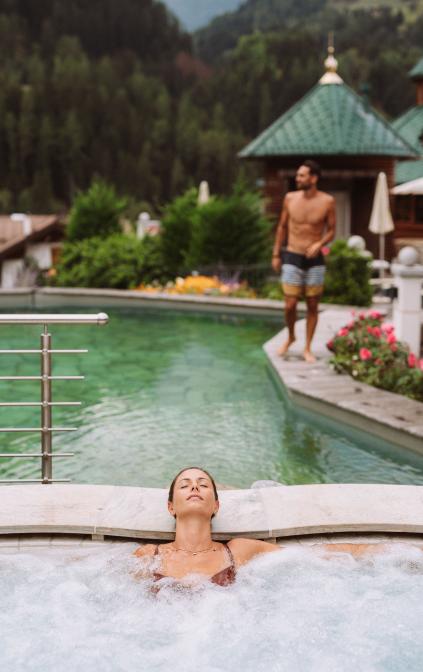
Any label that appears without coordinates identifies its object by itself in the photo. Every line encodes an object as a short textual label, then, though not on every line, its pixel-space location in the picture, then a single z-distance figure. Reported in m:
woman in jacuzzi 4.15
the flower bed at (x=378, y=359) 7.82
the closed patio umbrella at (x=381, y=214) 19.00
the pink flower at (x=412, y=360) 7.92
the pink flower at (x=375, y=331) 8.81
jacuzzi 3.79
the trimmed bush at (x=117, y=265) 18.23
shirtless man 8.88
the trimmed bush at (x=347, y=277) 14.59
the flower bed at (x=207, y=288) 16.31
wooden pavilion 22.58
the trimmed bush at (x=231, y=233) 17.16
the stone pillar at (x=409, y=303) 8.78
